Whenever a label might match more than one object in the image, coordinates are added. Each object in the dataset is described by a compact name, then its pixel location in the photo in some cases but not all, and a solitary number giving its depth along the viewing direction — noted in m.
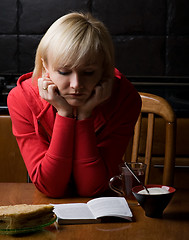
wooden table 1.91
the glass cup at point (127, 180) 2.11
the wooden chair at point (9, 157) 3.00
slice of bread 1.90
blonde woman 2.20
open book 1.97
